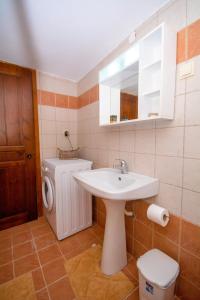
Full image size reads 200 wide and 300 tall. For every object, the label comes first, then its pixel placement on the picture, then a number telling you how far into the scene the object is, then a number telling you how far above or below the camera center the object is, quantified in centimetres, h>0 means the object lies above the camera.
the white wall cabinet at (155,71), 95 +50
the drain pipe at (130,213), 140 -72
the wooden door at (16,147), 184 -10
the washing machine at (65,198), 163 -70
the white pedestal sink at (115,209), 111 -60
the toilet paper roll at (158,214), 103 -54
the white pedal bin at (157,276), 87 -85
